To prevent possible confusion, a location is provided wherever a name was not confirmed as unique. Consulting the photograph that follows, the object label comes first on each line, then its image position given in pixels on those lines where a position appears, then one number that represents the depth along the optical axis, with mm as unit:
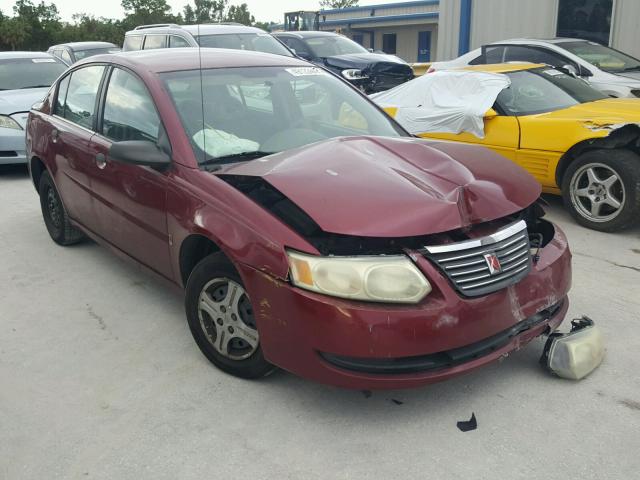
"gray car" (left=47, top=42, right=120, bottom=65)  14703
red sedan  2654
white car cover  6309
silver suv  10805
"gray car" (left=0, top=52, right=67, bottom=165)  8234
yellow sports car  5340
